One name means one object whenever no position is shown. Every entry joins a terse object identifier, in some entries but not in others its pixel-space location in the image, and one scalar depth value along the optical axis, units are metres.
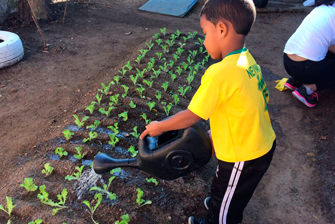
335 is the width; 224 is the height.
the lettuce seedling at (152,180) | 2.53
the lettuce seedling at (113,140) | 2.84
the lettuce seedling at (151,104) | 3.31
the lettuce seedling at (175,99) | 3.45
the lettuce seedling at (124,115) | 3.16
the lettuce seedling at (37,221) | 2.10
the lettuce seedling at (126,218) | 2.12
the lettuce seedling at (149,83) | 3.77
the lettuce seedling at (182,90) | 3.65
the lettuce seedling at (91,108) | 3.23
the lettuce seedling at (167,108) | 3.26
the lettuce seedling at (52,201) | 2.24
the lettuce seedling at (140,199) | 2.29
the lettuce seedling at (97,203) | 2.18
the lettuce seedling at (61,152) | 2.74
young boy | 1.65
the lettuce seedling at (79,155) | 2.68
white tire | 4.28
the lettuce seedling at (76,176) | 2.45
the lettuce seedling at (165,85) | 3.68
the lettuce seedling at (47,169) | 2.54
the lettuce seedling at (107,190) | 2.33
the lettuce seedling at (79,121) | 3.06
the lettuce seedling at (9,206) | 2.20
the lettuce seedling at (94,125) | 3.03
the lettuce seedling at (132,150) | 2.64
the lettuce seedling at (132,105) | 3.36
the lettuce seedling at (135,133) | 2.97
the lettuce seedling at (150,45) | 4.82
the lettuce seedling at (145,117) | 3.12
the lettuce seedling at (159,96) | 3.52
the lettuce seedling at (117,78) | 3.82
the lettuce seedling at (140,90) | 3.61
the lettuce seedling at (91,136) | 2.88
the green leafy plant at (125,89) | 3.58
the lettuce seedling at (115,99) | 3.40
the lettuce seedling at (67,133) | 2.89
